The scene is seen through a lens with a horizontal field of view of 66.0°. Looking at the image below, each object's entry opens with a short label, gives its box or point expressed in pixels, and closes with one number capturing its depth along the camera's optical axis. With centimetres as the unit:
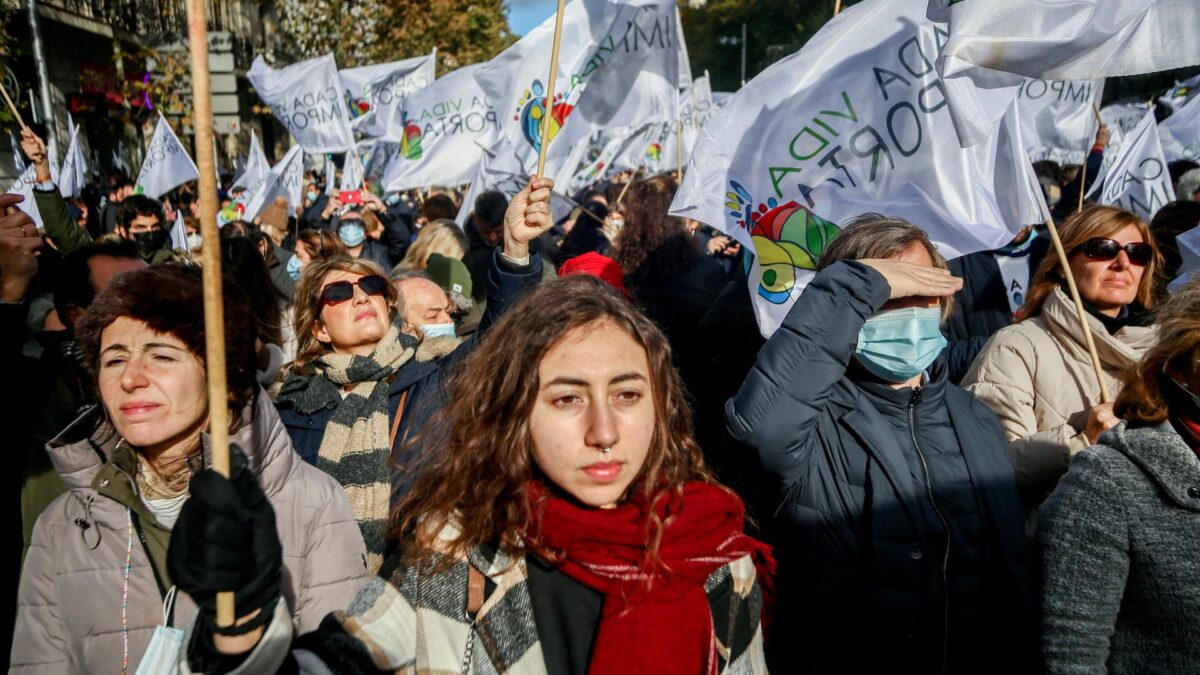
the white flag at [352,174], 1090
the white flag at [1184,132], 758
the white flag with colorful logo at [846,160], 346
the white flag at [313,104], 1046
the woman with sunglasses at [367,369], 297
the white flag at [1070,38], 279
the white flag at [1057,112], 754
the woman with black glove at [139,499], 212
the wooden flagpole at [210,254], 134
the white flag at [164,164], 898
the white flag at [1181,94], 961
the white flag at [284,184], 909
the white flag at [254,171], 1047
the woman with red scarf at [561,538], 164
